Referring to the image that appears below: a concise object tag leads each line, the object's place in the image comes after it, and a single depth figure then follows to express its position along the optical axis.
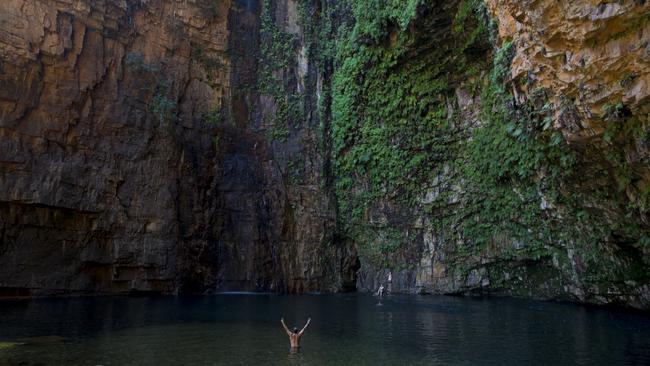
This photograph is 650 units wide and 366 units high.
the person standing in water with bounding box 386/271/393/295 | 32.19
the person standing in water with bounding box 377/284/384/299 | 28.70
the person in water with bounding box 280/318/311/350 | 13.05
